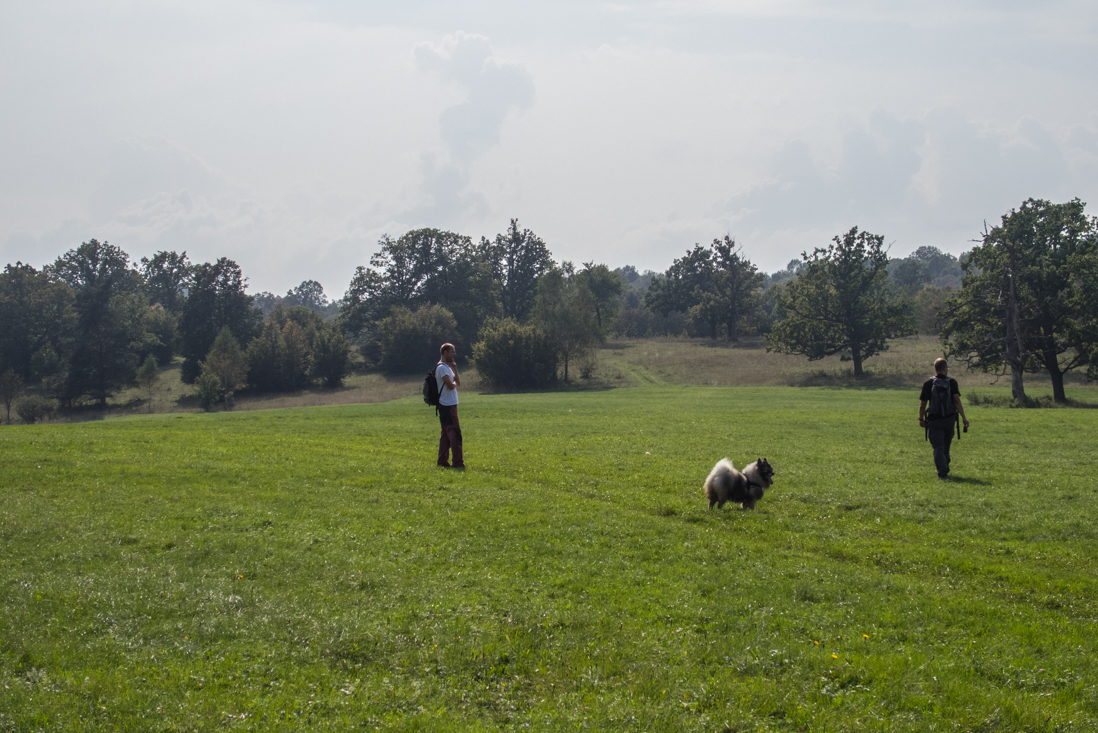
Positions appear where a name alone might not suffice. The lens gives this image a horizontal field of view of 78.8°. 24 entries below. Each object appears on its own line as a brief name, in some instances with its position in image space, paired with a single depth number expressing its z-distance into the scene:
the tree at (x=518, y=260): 149.50
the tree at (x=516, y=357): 83.75
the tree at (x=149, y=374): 92.56
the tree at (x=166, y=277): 171.75
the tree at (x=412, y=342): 109.56
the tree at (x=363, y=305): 128.62
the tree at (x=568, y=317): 85.50
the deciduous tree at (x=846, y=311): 78.38
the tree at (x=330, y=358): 102.12
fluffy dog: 14.19
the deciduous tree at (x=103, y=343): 92.06
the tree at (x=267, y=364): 98.19
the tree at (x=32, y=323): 105.44
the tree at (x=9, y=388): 84.00
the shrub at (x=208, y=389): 81.25
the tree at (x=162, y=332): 126.94
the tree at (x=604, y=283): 143.80
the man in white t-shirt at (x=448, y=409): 17.92
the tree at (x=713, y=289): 131.00
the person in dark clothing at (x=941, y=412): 16.91
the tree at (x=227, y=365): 88.81
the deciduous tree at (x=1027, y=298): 47.59
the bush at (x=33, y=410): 81.19
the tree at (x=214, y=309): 109.62
